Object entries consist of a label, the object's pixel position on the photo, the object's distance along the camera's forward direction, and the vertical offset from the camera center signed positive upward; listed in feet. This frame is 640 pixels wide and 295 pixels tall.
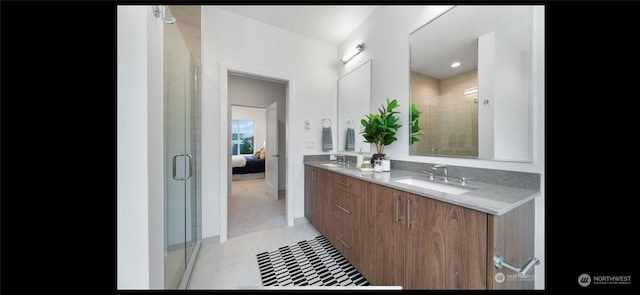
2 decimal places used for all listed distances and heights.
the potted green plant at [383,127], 5.63 +0.61
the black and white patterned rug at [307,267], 4.58 -3.43
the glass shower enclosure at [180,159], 3.64 -0.34
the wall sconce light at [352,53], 7.41 +4.09
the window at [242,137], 22.85 +1.22
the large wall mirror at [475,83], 3.38 +1.47
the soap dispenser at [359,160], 6.28 -0.48
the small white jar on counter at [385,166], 5.42 -0.59
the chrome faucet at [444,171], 4.45 -0.61
